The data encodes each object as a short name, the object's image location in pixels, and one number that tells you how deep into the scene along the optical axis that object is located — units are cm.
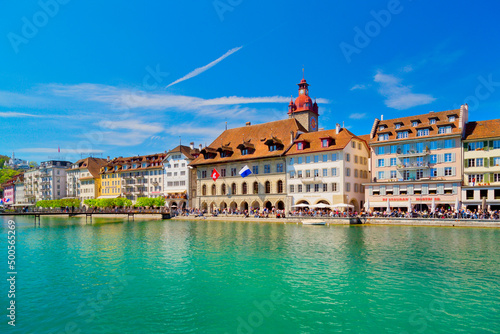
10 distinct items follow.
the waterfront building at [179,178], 8581
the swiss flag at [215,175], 7224
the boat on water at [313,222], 5019
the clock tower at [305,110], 7612
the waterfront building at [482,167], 4744
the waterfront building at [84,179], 11094
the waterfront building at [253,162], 6662
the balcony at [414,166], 5259
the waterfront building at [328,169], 5791
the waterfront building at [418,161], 5060
